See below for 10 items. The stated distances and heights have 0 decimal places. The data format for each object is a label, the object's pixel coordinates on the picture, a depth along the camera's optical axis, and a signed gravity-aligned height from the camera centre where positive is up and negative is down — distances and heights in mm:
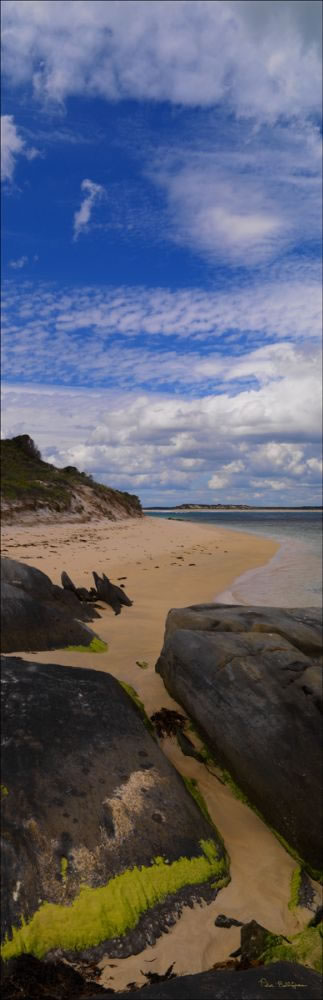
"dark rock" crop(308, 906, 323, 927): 3064 -2566
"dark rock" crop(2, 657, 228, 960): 2787 -2065
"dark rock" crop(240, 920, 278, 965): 2668 -2374
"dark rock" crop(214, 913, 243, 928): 2943 -2454
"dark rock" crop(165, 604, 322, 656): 5684 -1360
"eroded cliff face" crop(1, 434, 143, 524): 31891 +1296
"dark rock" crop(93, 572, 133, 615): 9961 -1658
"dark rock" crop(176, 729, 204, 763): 4336 -2097
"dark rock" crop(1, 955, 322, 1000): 2209 -2192
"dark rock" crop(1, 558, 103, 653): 6027 -1348
